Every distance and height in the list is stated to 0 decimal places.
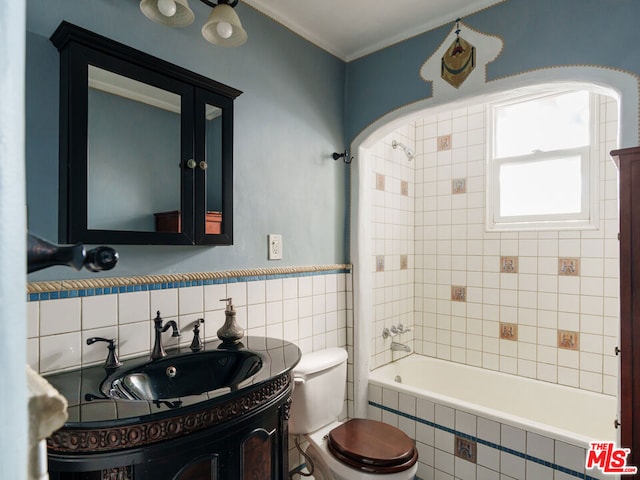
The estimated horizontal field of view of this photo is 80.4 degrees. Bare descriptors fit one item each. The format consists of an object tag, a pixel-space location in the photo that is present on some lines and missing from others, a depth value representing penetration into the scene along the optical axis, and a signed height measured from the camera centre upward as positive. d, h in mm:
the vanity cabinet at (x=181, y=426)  904 -501
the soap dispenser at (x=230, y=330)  1594 -381
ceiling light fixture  1347 +835
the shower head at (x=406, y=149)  2908 +725
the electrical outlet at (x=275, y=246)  1961 -27
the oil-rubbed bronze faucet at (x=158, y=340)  1393 -370
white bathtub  2072 -1050
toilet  1646 -949
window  2502 +553
